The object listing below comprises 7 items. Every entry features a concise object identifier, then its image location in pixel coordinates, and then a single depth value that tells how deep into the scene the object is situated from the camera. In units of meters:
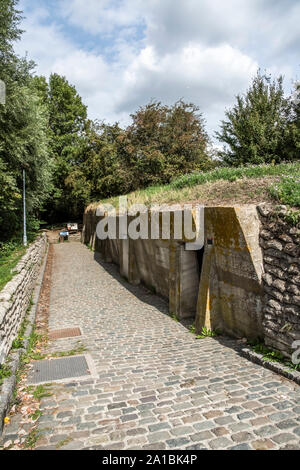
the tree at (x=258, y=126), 16.59
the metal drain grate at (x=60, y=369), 5.05
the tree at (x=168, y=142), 19.66
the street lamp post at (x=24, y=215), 15.52
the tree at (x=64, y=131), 33.94
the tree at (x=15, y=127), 13.81
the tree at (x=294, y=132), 15.59
